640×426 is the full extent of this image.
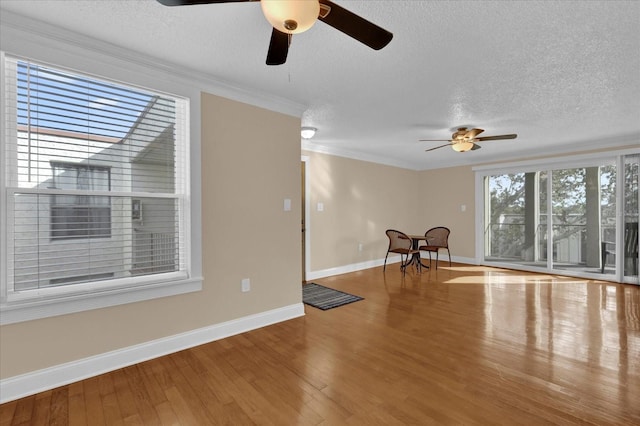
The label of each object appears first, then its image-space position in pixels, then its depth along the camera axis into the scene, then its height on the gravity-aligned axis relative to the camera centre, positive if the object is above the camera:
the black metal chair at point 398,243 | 5.72 -0.64
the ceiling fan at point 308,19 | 1.29 +0.93
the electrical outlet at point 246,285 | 2.96 -0.74
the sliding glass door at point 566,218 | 4.81 -0.12
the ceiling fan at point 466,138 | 3.96 +1.02
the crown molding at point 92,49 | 1.87 +1.19
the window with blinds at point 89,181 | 1.96 +0.24
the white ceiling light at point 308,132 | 4.09 +1.13
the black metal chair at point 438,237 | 6.28 -0.55
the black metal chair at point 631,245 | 4.73 -0.54
